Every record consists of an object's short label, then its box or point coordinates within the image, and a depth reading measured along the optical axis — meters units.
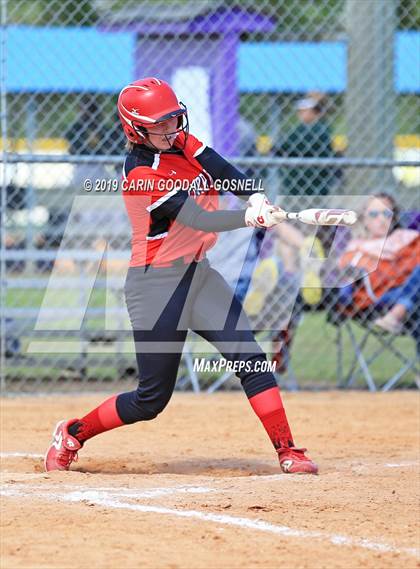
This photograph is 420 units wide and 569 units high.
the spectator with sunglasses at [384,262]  15.39
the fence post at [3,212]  14.90
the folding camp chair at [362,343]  15.33
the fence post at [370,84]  17.17
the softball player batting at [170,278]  9.26
